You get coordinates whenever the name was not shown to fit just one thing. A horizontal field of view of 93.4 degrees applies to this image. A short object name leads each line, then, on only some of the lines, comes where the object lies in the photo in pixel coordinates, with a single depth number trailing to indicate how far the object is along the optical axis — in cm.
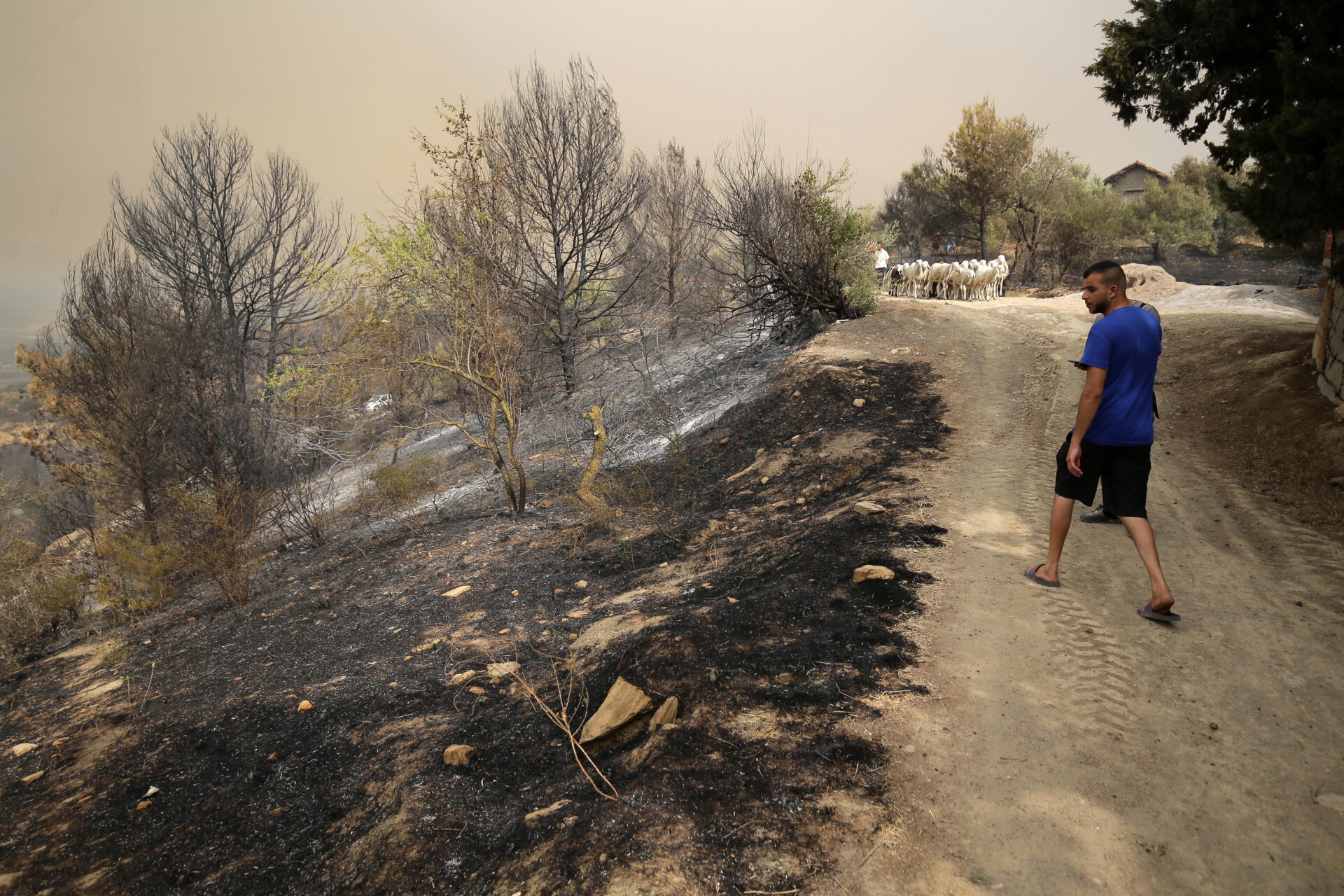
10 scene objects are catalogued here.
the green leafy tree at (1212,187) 2498
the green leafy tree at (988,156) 2309
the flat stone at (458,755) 315
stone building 3067
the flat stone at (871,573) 393
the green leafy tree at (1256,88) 430
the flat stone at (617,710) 299
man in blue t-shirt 312
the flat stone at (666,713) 294
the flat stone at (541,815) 253
